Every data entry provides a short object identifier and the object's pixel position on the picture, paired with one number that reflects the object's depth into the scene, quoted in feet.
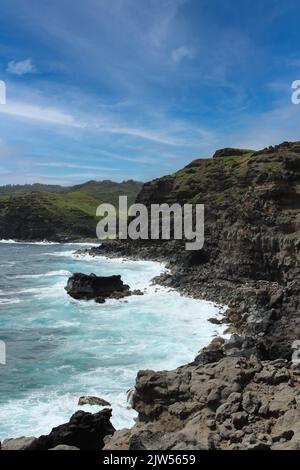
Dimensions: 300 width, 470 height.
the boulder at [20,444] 47.47
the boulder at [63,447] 44.80
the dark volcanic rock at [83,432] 55.93
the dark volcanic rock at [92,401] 73.77
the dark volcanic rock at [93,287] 172.04
